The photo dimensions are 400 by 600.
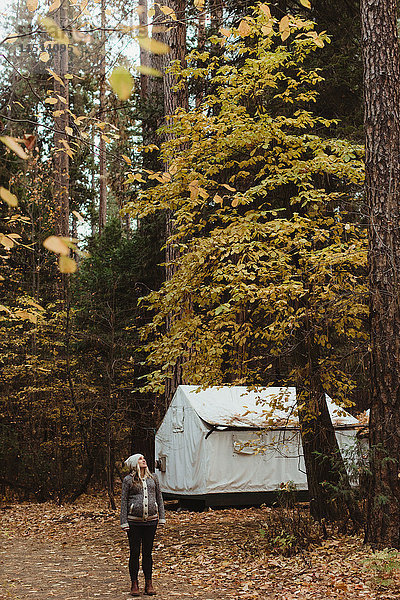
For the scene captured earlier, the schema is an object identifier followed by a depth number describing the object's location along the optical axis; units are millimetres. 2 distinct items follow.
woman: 7098
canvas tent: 13188
